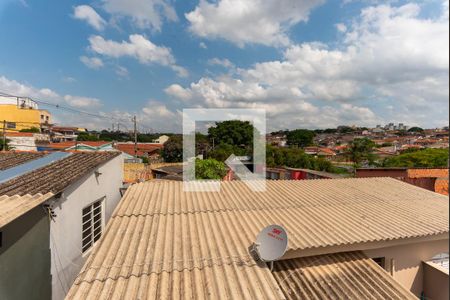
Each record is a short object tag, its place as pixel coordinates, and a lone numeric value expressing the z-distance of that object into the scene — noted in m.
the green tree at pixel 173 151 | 39.15
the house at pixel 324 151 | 57.13
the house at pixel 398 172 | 16.27
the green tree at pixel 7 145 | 27.89
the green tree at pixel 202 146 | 42.82
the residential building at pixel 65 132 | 60.75
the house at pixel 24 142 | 32.87
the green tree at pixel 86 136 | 65.12
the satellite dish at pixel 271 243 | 3.70
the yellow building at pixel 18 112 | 47.50
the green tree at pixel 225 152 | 34.78
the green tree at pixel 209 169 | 17.84
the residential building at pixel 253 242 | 3.34
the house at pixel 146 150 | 46.47
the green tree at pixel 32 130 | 49.99
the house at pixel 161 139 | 87.81
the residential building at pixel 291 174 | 20.36
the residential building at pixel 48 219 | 4.32
